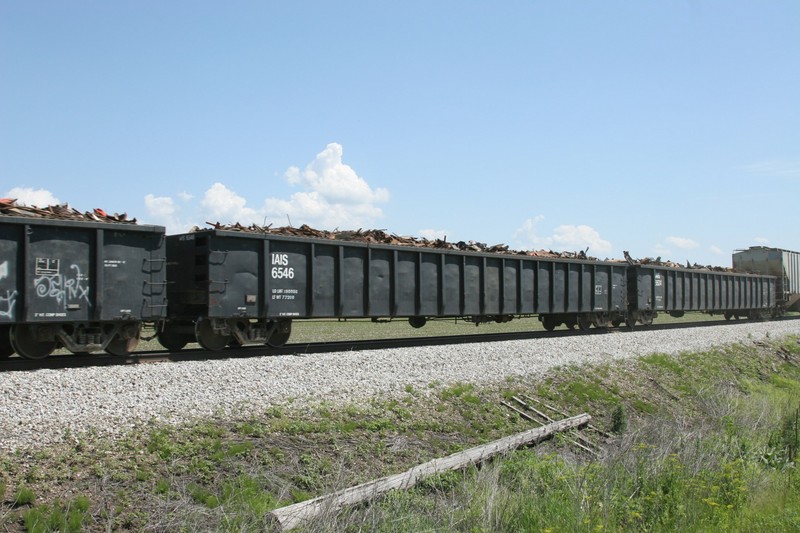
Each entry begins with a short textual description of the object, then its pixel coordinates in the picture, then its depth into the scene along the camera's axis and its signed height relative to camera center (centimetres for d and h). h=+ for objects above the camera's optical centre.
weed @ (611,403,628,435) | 1223 -228
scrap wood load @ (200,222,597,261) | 1670 +153
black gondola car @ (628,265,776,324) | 3034 -1
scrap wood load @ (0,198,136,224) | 1233 +152
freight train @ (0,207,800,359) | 1250 +21
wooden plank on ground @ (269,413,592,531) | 667 -213
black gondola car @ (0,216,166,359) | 1208 +17
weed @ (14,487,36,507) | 652 -193
